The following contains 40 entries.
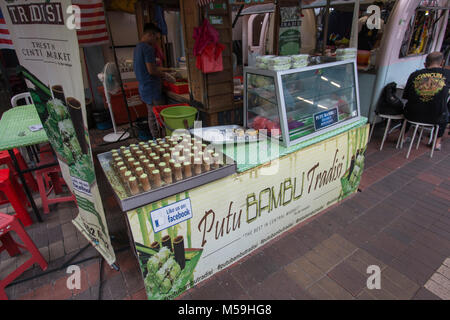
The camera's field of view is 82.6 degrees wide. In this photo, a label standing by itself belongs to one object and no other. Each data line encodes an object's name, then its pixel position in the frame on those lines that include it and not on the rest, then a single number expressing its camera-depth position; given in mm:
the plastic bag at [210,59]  3846
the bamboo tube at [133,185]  1836
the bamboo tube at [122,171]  1971
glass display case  2615
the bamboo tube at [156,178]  1919
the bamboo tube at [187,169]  2012
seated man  4340
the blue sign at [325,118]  2869
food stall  2016
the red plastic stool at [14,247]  2369
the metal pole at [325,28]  4516
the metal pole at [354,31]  3312
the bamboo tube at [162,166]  2033
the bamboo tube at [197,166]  2074
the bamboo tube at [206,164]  2113
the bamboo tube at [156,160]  2114
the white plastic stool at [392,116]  5020
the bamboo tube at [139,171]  1947
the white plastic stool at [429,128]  4625
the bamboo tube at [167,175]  1945
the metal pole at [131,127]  5105
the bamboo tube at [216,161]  2184
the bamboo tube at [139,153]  2280
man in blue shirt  4492
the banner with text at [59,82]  1556
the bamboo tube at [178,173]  2020
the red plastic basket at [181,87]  5133
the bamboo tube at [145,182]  1850
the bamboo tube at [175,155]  2123
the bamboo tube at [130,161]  2110
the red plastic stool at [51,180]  3494
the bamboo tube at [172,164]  2065
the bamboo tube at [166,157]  2104
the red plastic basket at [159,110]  3828
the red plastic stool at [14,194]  3048
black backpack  5051
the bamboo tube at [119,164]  2085
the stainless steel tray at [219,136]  2598
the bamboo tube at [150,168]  1973
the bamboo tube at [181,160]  2077
